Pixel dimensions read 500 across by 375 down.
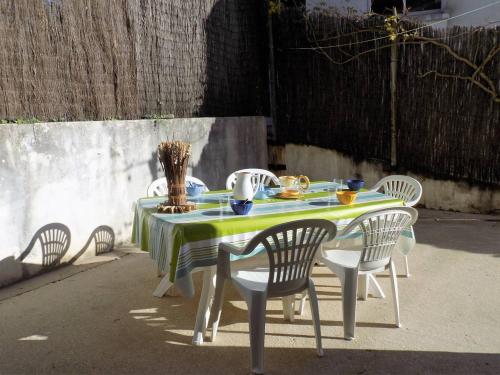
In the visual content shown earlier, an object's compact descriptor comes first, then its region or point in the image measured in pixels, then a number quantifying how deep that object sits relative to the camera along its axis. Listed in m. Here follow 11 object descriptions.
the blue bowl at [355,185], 3.72
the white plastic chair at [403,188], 3.97
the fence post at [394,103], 6.05
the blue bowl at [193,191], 3.46
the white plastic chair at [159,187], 3.83
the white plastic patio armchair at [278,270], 2.52
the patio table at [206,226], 2.60
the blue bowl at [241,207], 2.90
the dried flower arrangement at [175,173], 2.94
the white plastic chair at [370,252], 2.88
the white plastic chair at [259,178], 4.24
